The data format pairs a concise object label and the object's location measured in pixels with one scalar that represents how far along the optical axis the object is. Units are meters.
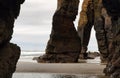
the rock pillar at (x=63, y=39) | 70.94
